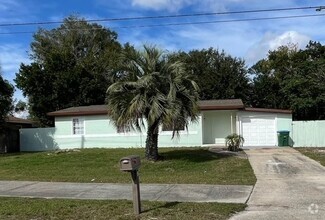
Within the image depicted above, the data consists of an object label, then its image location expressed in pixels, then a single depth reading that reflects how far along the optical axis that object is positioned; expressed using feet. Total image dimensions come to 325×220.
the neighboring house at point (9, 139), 103.14
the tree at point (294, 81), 118.73
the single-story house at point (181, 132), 90.99
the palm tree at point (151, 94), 58.85
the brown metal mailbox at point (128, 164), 28.76
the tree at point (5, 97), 97.25
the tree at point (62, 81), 128.88
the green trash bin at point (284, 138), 87.48
